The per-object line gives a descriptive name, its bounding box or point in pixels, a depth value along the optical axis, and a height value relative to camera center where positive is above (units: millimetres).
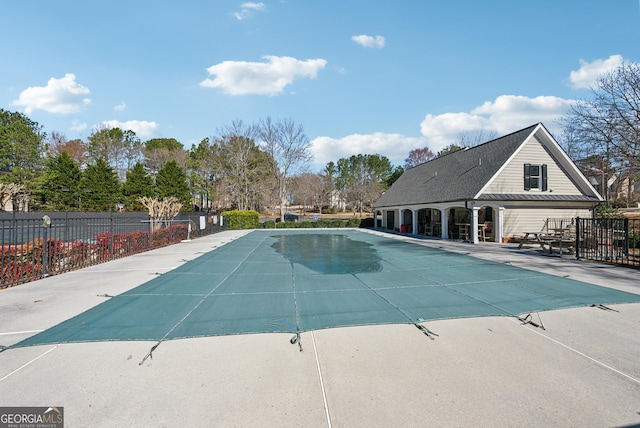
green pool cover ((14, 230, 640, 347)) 4391 -1620
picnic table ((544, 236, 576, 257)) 11211 -1219
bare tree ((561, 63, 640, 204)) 16453 +4371
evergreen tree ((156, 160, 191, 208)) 38031 +3633
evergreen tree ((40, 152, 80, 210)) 34969 +3296
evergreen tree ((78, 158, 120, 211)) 36625 +2905
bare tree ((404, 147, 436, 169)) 61572 +10988
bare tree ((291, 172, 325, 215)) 53656 +4066
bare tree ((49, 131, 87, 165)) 42656 +9138
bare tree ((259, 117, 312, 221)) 37781 +7243
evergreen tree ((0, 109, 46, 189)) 32497 +6686
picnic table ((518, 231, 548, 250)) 12414 -1157
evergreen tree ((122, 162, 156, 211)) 39312 +2982
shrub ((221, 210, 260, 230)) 30047 -775
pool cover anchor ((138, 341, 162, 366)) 3370 -1617
